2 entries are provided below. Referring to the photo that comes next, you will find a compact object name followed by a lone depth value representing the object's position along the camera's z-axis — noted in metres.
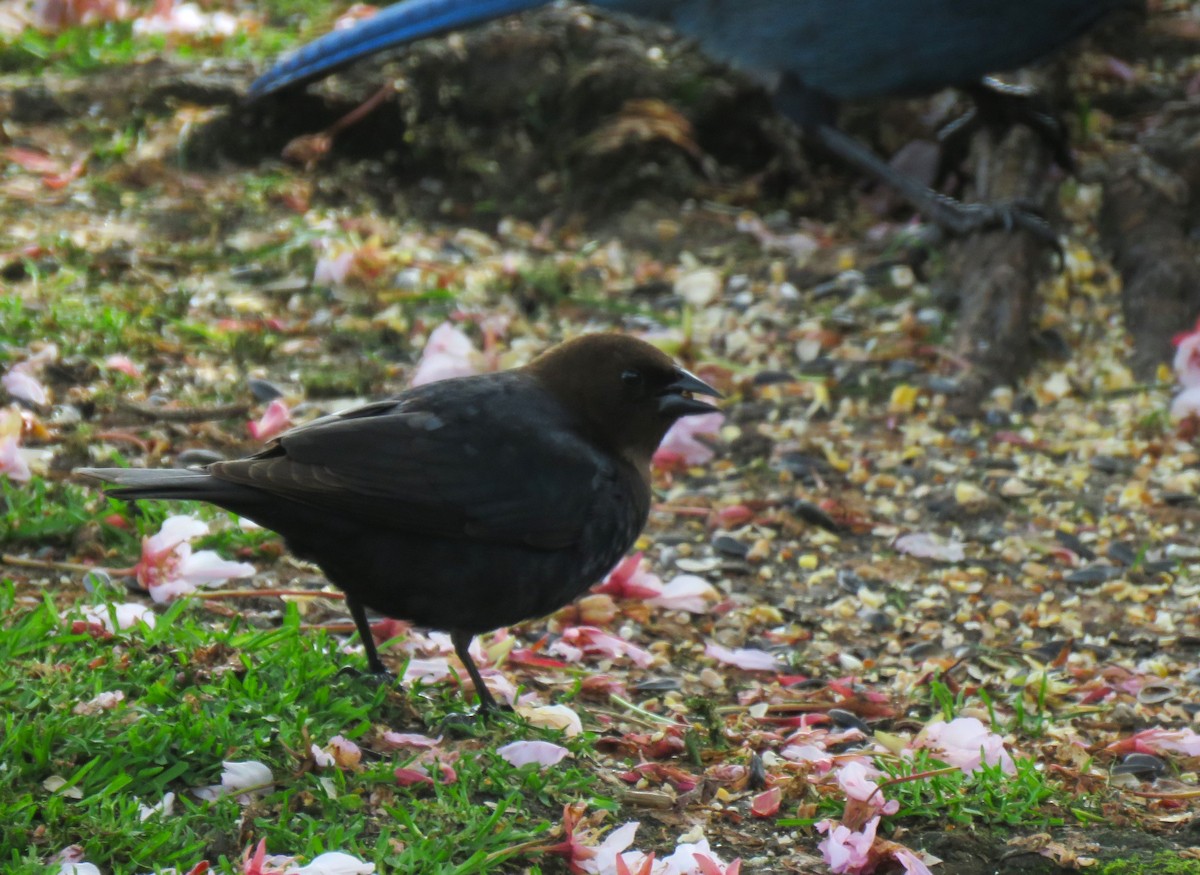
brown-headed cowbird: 5.53
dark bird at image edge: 10.39
